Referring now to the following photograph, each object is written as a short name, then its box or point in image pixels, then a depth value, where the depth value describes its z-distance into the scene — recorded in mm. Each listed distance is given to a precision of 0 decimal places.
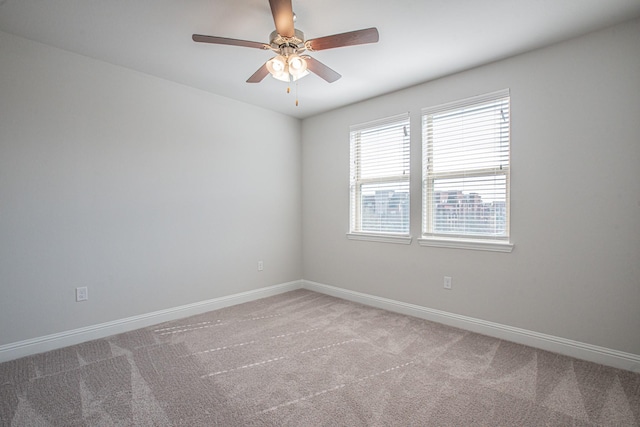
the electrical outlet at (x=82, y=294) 2760
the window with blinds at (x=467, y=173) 2889
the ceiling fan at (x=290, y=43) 1823
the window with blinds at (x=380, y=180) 3619
